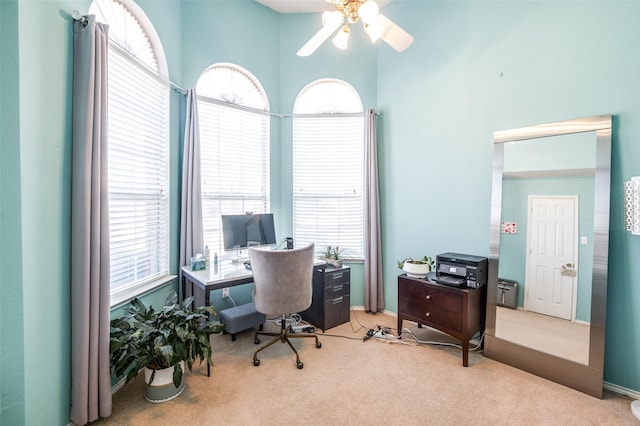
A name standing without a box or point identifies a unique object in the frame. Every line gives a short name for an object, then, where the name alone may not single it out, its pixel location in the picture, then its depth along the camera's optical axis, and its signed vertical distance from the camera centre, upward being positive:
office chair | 2.29 -0.59
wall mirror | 2.02 -0.30
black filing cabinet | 3.04 -0.97
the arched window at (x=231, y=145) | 3.18 +0.75
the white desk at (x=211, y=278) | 2.37 -0.61
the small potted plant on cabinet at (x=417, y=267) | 2.73 -0.55
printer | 2.42 -0.51
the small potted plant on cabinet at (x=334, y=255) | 3.22 -0.55
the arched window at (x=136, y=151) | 2.15 +0.47
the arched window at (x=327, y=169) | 3.66 +0.52
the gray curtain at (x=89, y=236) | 1.63 -0.18
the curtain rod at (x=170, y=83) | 1.67 +1.17
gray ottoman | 2.70 -1.08
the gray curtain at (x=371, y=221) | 3.41 -0.13
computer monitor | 2.88 -0.24
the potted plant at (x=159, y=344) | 1.83 -0.90
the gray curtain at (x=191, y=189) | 2.78 +0.18
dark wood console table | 2.38 -0.86
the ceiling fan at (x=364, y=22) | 1.72 +1.23
